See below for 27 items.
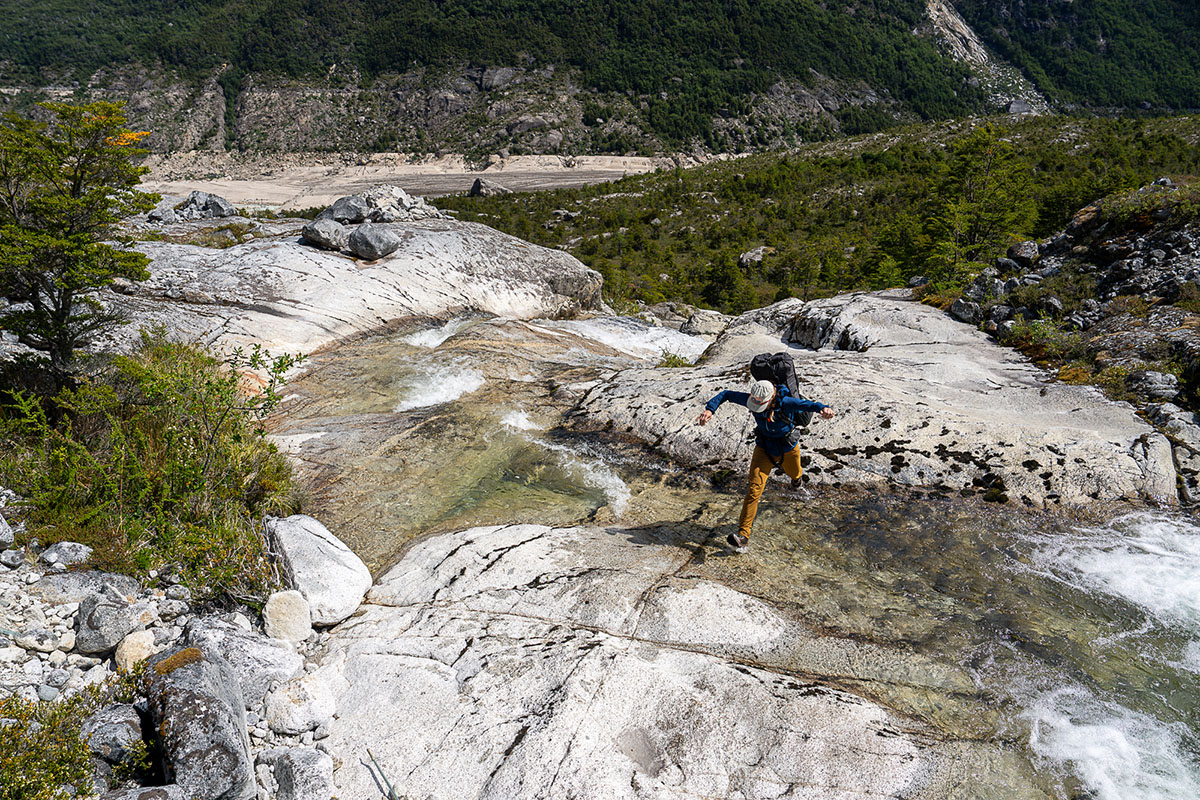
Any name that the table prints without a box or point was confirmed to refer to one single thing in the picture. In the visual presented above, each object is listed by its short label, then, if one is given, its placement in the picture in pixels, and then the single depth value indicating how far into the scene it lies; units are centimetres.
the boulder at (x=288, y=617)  555
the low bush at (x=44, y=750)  324
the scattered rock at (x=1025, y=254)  1582
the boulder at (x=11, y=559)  498
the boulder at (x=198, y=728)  368
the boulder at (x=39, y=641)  432
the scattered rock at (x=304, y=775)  411
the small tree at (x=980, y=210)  2095
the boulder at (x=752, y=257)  4666
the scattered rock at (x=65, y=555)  519
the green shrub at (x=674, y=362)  1533
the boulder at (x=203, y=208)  2909
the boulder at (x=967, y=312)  1458
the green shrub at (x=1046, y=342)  1117
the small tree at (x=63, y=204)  751
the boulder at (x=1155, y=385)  895
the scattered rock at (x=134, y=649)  449
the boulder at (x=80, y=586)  481
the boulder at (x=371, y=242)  1941
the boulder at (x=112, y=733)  371
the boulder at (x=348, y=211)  2164
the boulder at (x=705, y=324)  2291
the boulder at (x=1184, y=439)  752
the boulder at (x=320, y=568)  598
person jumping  686
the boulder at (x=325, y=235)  1941
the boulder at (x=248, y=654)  479
